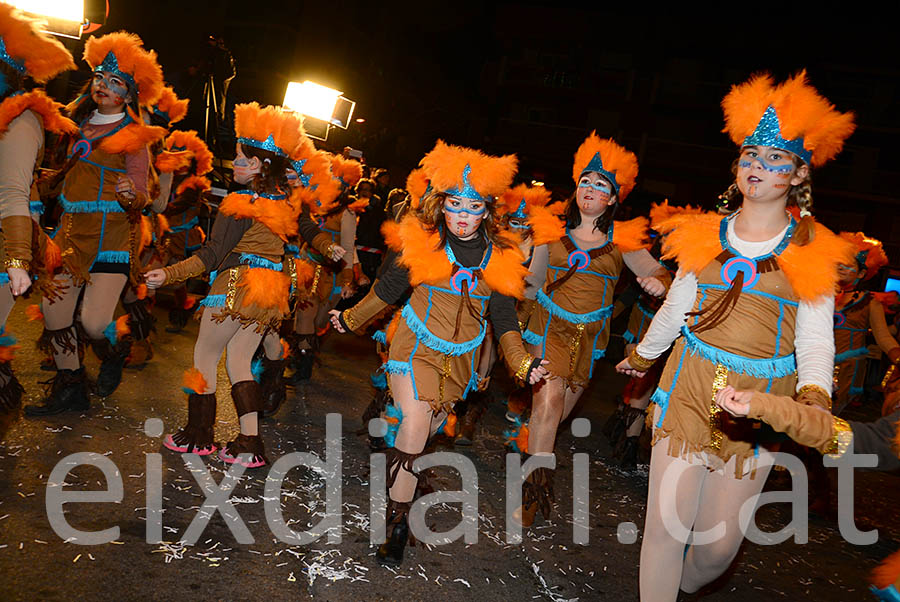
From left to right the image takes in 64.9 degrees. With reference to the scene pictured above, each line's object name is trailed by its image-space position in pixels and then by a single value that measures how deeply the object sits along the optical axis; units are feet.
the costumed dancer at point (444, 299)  13.15
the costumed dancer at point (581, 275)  16.39
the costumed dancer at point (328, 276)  25.76
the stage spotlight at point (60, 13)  22.74
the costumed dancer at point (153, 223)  19.39
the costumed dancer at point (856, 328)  25.36
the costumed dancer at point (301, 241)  17.90
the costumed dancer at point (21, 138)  12.94
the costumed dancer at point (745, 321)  10.18
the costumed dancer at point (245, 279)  15.93
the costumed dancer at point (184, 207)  26.35
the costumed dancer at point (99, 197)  17.31
